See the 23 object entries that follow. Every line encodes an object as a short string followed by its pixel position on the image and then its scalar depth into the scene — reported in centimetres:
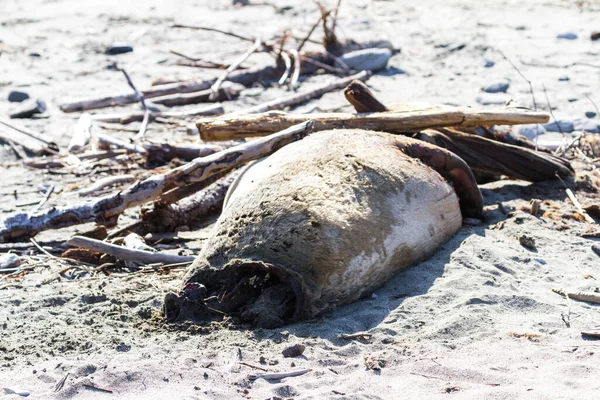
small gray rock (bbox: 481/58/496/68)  2056
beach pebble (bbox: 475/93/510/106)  1775
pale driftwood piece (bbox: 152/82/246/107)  1941
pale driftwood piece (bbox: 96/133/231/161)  1455
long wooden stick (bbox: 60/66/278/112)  1898
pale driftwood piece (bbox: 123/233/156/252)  1128
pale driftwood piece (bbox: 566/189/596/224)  1189
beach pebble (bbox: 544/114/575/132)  1609
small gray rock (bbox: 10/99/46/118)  1850
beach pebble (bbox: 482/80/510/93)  1853
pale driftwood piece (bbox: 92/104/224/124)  1805
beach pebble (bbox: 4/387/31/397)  742
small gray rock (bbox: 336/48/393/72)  2123
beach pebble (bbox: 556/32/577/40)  2212
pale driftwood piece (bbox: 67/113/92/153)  1648
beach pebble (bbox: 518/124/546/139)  1572
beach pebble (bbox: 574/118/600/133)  1599
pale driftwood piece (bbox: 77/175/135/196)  1387
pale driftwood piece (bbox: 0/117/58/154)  1639
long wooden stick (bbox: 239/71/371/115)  1719
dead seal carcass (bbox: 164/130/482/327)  887
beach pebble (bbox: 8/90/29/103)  1952
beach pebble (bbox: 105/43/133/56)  2352
